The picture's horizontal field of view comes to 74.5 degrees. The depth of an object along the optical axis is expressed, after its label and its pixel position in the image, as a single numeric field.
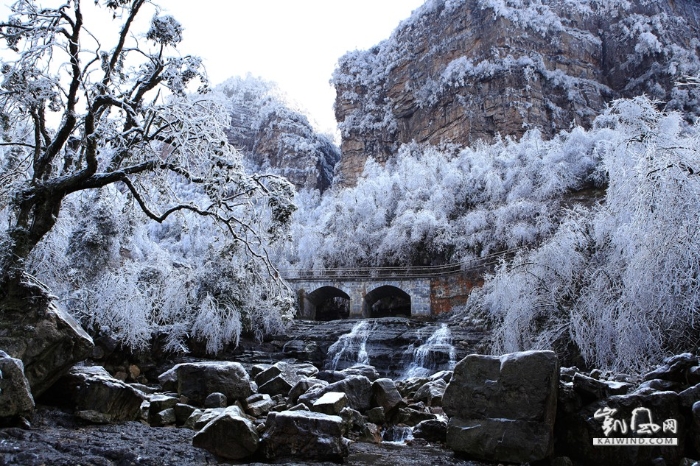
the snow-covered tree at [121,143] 6.40
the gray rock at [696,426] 4.82
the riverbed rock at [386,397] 8.26
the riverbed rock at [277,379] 9.34
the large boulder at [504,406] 5.27
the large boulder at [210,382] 8.16
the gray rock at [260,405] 7.50
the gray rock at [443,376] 10.77
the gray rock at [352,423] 6.95
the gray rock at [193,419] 6.74
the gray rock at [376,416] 7.91
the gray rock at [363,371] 11.23
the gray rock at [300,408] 7.03
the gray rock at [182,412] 7.01
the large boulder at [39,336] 5.57
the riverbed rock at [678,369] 5.58
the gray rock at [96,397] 6.02
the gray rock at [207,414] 5.95
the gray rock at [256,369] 12.22
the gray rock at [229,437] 5.36
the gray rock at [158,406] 6.77
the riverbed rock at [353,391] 8.05
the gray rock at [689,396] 5.02
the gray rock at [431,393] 9.30
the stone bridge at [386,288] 25.17
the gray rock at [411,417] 7.94
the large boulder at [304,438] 5.44
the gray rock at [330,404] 6.90
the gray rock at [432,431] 6.99
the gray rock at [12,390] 4.71
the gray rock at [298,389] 8.38
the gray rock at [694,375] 5.39
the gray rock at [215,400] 7.71
